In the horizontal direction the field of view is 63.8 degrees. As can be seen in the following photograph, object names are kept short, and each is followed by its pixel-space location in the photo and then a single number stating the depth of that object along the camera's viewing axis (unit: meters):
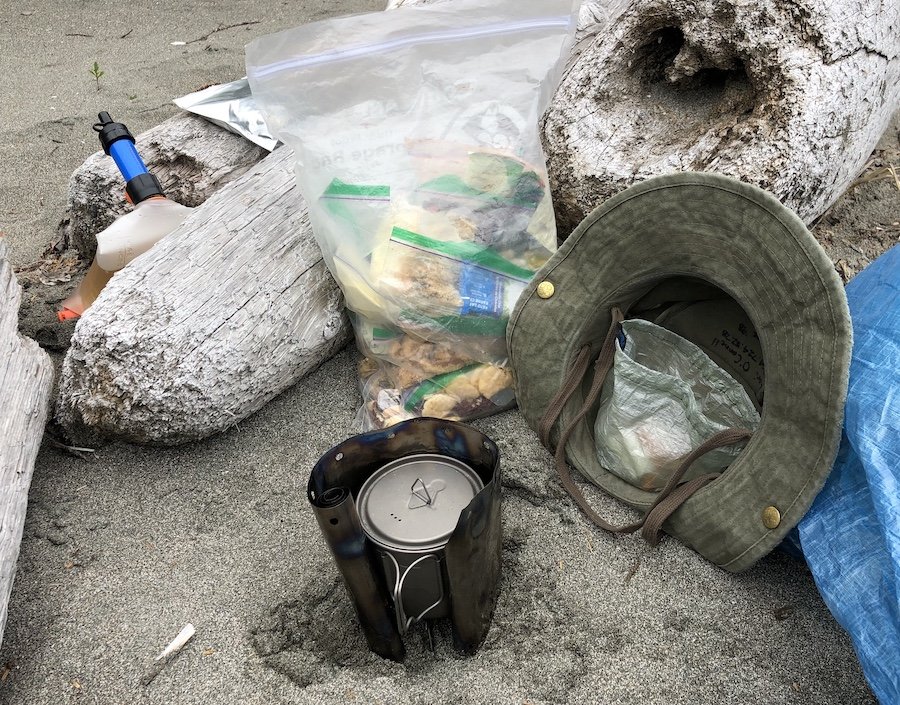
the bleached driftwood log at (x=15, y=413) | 1.14
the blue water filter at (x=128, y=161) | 1.57
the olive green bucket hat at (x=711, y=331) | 1.03
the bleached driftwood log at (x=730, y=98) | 1.35
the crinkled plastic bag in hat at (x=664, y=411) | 1.26
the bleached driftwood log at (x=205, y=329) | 1.30
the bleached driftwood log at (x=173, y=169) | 1.88
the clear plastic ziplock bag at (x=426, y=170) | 1.42
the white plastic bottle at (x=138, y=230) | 1.61
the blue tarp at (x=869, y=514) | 0.91
